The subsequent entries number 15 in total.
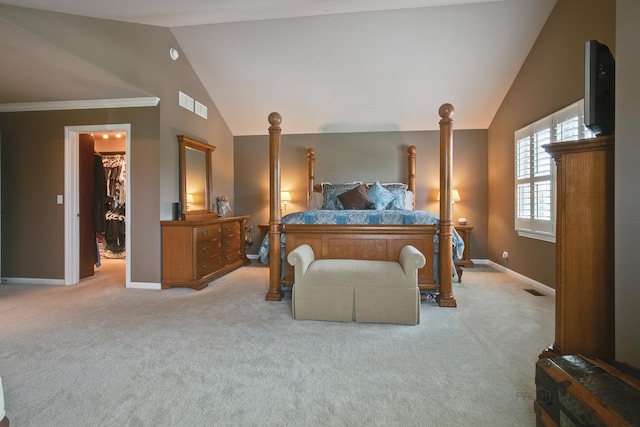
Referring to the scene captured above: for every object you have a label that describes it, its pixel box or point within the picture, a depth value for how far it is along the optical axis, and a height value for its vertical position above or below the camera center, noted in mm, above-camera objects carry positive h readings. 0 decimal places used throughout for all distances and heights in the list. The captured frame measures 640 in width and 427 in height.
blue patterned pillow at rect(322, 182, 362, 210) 4624 +281
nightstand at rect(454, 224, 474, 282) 4527 -540
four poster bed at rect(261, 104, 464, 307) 3018 -246
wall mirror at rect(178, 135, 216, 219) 4023 +485
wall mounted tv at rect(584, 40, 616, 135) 1599 +655
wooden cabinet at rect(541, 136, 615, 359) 1505 -188
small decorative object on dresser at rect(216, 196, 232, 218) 4934 +96
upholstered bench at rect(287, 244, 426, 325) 2512 -687
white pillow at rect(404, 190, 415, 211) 4851 +172
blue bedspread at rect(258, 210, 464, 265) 3145 -80
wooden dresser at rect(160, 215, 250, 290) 3629 -525
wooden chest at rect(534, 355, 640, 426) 956 -641
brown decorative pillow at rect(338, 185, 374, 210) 4316 +169
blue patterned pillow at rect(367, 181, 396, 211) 4418 +222
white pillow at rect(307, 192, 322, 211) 5062 +164
